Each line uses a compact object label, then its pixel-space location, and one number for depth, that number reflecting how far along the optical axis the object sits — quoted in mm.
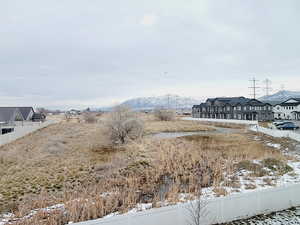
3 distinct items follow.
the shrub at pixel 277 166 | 10500
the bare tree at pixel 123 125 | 19719
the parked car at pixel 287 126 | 26297
